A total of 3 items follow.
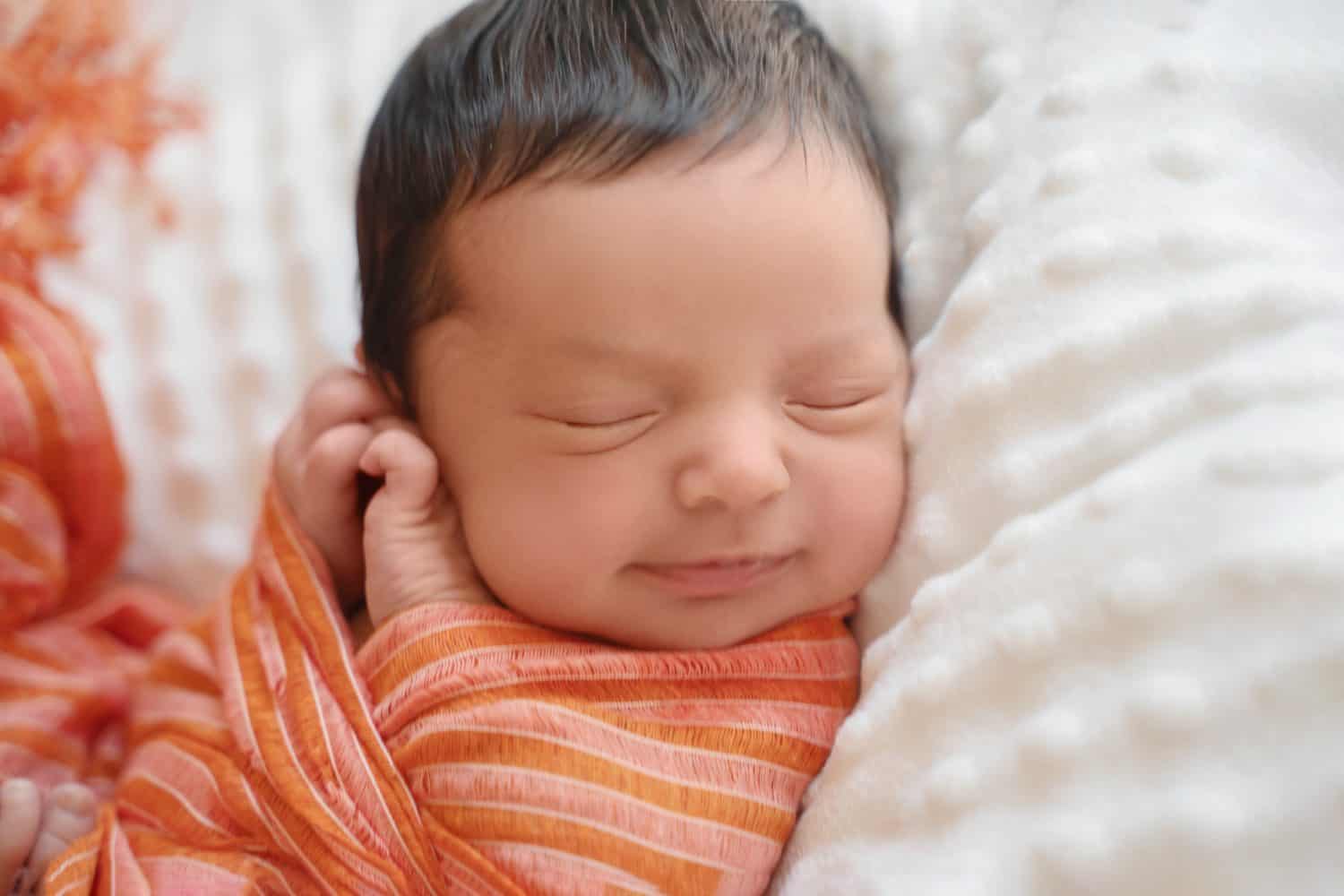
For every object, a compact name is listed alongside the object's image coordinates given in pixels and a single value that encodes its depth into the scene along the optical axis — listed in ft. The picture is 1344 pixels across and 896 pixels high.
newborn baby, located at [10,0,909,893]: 1.14
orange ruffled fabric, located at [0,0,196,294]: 1.49
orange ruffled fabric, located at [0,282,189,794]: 1.33
